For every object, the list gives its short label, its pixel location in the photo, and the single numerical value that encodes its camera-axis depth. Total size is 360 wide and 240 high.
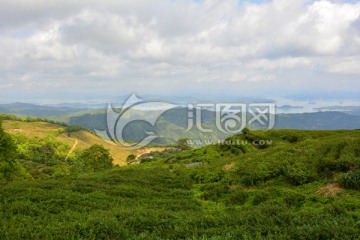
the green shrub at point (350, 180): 12.12
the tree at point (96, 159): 59.53
